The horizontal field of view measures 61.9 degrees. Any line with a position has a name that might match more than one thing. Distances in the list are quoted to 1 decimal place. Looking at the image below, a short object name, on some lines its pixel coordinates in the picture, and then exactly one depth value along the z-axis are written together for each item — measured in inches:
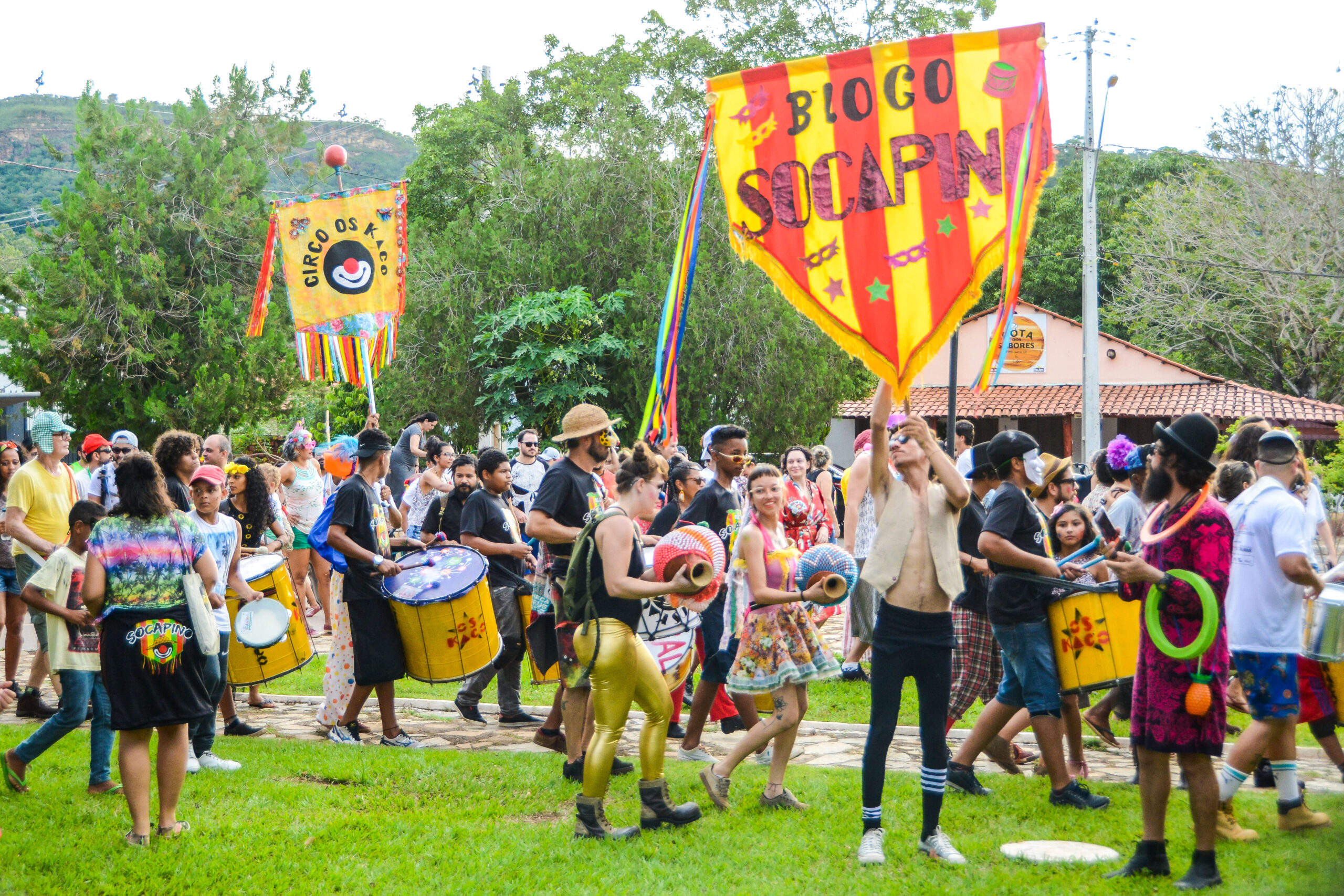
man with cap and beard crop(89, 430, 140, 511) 330.3
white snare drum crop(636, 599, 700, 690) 249.8
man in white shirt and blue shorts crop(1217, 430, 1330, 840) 203.6
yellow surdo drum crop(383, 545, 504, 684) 272.4
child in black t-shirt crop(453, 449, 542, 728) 292.8
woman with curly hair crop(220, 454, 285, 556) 332.5
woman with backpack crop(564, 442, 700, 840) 203.5
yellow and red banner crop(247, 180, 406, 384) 483.5
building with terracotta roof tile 1240.2
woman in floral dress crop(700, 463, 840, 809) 216.7
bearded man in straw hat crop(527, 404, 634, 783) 238.2
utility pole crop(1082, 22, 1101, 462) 900.6
